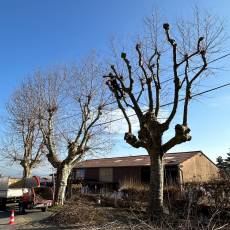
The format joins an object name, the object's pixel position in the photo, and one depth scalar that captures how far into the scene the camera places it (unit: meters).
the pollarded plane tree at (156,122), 9.30
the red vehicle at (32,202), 13.64
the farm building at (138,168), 25.85
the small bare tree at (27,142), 20.99
